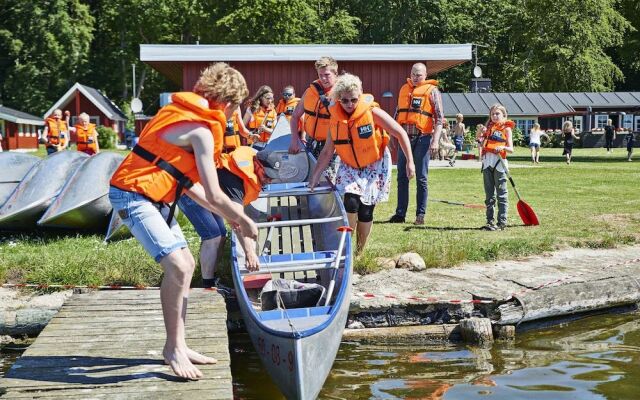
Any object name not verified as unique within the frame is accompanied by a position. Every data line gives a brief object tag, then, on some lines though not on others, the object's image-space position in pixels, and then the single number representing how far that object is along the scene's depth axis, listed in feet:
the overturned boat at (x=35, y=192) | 36.24
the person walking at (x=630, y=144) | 94.53
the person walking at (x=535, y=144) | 90.12
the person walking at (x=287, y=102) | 46.04
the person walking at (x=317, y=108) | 31.83
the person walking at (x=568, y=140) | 89.86
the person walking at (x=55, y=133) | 68.49
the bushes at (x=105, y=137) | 153.79
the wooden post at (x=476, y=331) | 26.66
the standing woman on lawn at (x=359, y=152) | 28.45
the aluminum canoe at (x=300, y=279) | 18.74
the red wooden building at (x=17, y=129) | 162.20
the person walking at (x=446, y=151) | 83.28
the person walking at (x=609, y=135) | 130.40
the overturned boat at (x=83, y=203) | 34.99
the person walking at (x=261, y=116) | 47.98
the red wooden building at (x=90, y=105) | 184.14
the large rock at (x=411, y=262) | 30.27
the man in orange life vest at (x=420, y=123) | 37.29
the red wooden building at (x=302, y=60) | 72.95
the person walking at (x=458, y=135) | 110.38
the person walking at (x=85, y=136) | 62.64
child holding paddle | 36.42
